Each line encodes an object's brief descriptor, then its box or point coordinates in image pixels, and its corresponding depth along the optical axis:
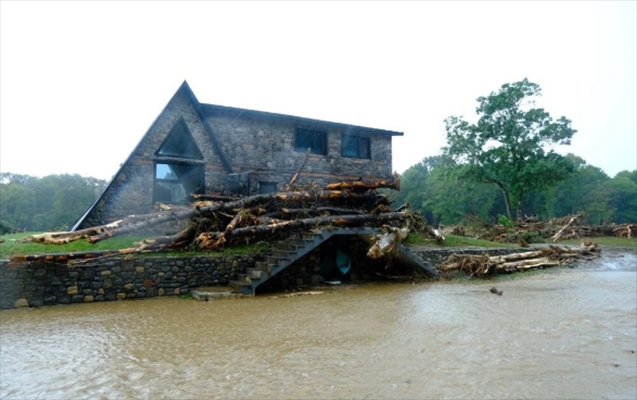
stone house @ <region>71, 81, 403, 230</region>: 17.05
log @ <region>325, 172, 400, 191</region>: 18.57
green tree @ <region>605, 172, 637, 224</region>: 61.63
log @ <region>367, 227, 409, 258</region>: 14.85
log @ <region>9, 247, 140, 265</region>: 10.73
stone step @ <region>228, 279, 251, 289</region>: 12.90
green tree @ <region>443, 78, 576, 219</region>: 31.16
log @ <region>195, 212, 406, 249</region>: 14.20
